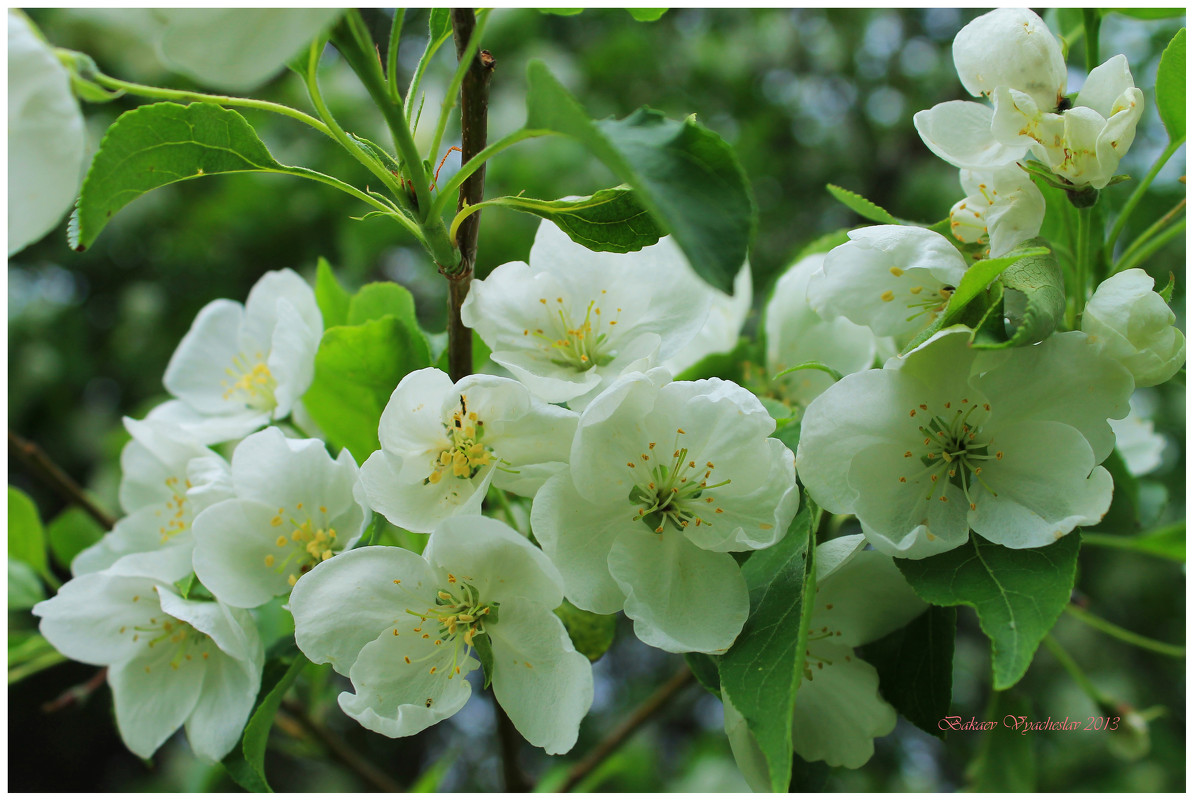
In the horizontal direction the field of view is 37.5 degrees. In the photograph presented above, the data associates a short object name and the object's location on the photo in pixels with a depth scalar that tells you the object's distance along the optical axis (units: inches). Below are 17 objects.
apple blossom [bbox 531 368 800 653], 9.4
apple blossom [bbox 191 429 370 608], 10.2
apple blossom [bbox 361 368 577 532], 9.5
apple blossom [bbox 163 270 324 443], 10.9
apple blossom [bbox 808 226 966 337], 10.1
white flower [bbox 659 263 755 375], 11.7
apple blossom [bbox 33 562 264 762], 10.2
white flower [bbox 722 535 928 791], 10.1
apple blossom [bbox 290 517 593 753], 9.4
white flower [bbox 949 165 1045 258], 9.8
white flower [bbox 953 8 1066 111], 9.9
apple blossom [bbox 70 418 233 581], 10.8
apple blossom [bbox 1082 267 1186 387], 9.4
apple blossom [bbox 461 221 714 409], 10.2
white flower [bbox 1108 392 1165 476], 12.3
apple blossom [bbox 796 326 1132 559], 9.4
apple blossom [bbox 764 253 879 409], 11.4
